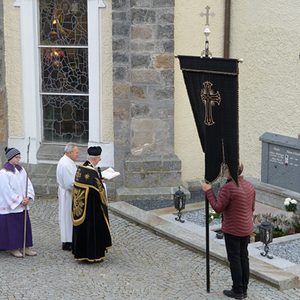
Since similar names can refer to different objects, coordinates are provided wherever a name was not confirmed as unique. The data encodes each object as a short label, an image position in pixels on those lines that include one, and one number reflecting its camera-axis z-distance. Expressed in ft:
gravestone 29.66
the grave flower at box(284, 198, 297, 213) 27.52
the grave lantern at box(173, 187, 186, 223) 28.23
